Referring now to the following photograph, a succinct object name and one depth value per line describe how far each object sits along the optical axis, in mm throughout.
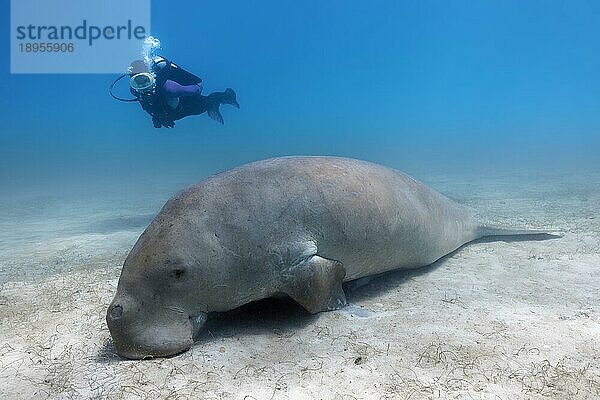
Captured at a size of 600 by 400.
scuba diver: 12984
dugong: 3729
